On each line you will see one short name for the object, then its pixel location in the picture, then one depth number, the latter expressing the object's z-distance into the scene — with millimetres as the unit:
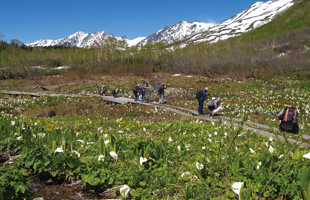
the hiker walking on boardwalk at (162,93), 19828
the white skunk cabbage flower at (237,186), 2027
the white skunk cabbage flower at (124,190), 2156
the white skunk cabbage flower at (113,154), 3189
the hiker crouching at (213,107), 14861
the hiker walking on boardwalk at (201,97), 15262
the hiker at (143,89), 21516
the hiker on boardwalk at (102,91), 26256
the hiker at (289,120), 9594
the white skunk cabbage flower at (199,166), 2695
